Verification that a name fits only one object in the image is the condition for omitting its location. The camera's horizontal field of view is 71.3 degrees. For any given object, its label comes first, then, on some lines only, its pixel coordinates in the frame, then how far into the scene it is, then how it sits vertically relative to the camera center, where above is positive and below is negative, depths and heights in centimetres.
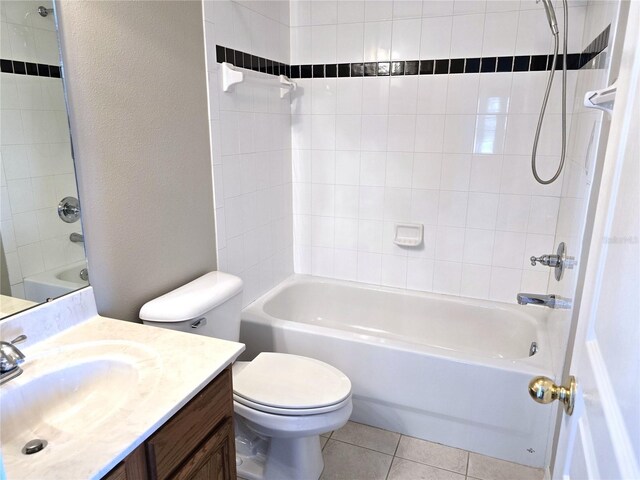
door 53 -25
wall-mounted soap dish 262 -58
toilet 160 -94
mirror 117 -8
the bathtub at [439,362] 192 -108
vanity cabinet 95 -72
